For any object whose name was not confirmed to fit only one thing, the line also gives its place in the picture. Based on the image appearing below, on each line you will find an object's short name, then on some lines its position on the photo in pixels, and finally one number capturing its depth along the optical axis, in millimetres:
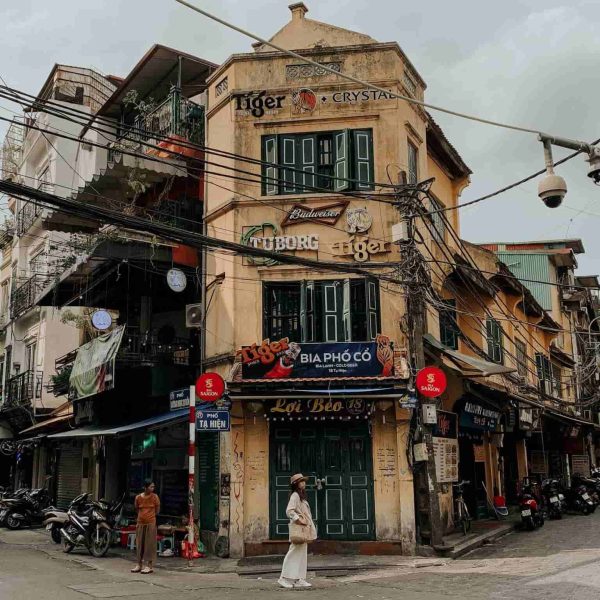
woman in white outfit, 10805
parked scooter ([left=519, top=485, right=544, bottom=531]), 18391
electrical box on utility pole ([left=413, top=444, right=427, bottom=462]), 14258
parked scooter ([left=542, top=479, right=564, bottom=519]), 20922
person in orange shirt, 12977
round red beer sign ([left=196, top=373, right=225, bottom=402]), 14508
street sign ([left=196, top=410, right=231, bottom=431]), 13531
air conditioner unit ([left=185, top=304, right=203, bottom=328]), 16969
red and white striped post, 12977
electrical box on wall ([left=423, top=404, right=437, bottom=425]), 14352
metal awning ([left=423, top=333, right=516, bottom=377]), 14953
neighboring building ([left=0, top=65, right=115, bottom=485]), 26625
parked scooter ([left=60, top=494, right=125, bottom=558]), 15109
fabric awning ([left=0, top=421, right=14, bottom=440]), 30453
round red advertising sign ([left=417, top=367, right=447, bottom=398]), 14188
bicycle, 16500
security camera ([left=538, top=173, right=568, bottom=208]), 8625
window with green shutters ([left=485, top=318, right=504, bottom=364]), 22531
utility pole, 14453
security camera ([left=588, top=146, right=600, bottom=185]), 8906
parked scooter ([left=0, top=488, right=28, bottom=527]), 21672
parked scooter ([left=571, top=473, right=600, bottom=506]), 22812
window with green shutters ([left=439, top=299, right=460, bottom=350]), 16862
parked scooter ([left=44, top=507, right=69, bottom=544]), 16422
